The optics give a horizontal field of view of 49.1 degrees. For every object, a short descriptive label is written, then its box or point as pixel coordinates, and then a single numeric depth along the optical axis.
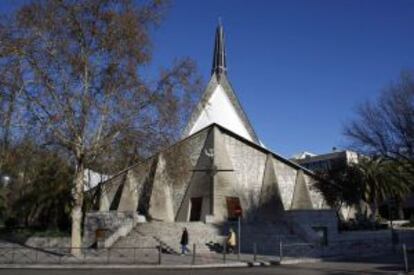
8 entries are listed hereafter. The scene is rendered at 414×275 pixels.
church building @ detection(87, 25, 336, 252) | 40.62
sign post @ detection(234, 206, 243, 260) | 21.44
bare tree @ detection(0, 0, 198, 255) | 20.17
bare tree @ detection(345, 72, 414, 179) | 26.17
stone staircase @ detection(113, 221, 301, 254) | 25.48
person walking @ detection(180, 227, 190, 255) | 22.08
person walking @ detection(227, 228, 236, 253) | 22.91
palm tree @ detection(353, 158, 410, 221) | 45.25
